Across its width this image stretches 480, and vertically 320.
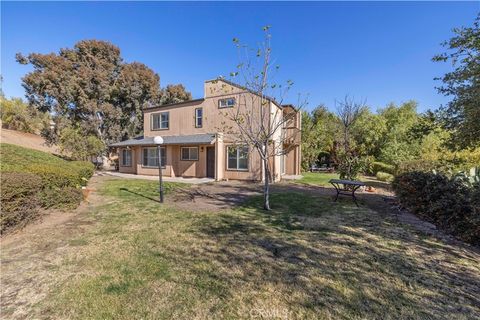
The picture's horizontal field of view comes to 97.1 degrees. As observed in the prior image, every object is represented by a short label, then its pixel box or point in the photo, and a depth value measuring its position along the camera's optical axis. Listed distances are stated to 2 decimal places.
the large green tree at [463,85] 5.91
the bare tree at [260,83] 6.94
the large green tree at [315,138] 22.03
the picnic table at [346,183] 7.23
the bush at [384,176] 15.40
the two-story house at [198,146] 14.05
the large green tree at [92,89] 22.53
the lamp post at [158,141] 8.04
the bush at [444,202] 4.48
